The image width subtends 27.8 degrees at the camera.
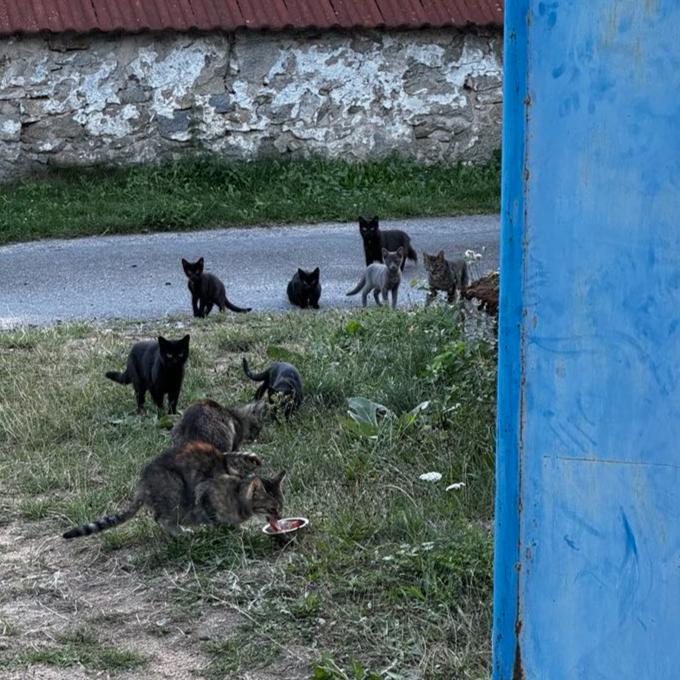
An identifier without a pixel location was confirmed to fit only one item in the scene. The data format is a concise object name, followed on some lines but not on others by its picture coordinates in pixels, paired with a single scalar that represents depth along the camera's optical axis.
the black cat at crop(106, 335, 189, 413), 7.19
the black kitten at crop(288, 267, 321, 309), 10.62
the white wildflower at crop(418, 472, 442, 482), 5.75
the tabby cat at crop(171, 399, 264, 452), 6.17
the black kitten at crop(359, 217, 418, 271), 11.98
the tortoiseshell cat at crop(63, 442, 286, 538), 5.38
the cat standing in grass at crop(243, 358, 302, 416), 6.92
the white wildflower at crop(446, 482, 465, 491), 5.61
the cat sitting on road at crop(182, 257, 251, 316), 10.28
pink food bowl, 5.23
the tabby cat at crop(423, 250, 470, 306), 9.99
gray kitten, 10.80
